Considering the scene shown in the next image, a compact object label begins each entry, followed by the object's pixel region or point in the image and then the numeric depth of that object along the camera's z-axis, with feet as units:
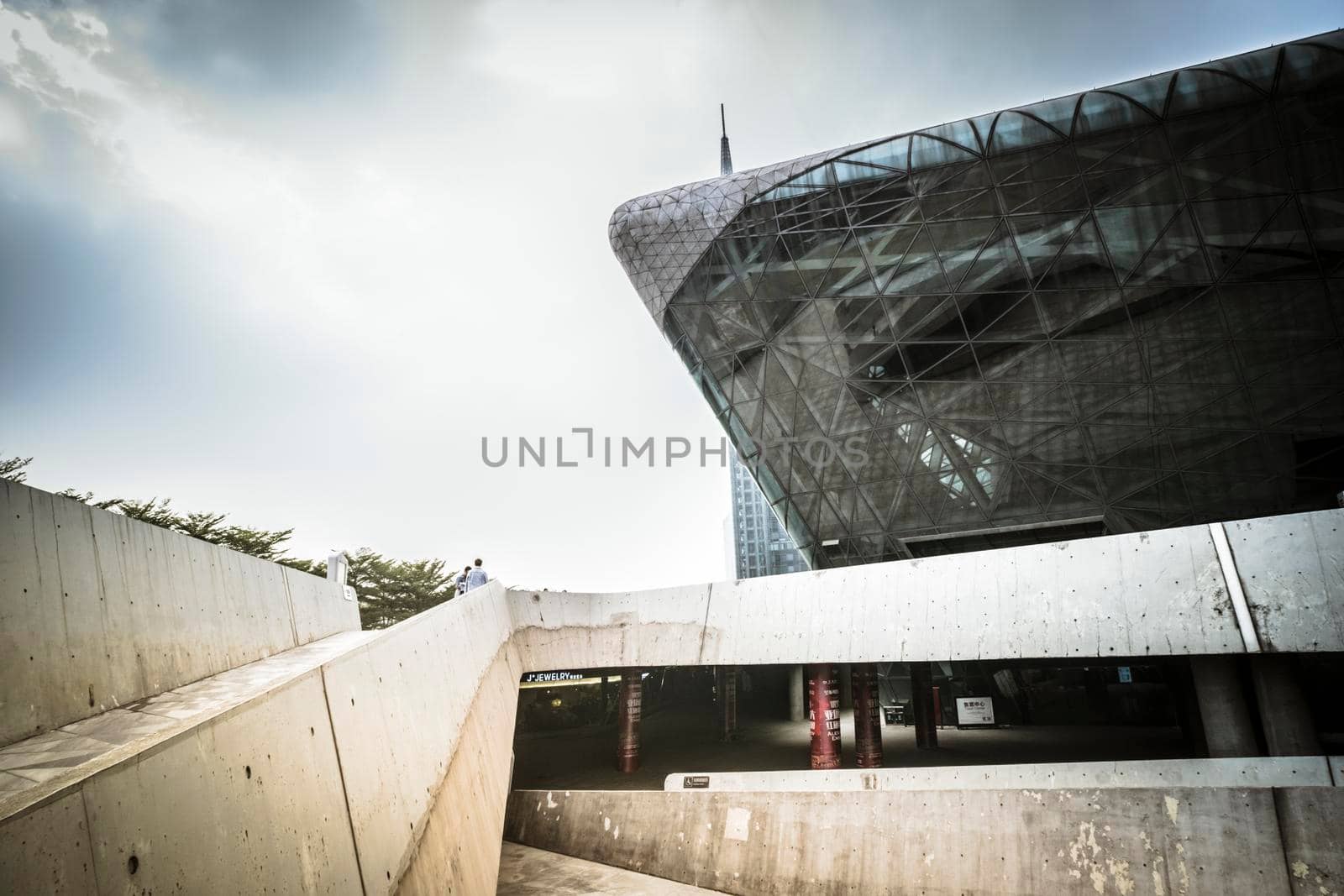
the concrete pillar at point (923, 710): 64.34
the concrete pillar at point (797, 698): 102.06
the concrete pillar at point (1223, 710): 39.27
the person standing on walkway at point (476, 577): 49.16
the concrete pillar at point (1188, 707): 52.50
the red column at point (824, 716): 56.13
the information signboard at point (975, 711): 74.59
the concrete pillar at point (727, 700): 83.71
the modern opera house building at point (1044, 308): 57.52
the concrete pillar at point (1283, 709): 36.65
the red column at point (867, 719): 56.95
